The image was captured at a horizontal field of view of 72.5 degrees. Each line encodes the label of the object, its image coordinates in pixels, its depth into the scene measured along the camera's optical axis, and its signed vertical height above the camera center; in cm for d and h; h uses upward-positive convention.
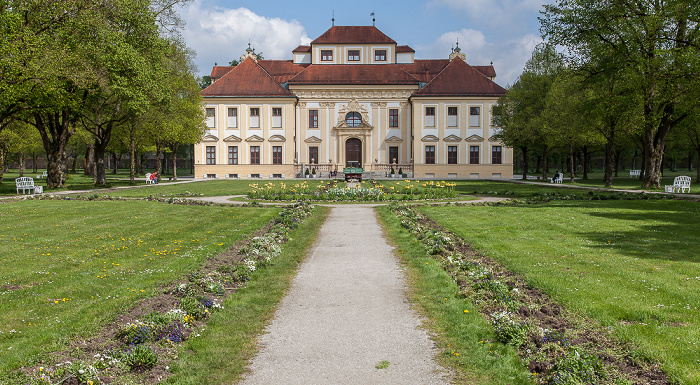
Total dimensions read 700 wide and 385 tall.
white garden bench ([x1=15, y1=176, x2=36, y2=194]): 2904 -49
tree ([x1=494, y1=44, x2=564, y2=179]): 4681 +685
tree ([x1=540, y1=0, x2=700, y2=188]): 2783 +801
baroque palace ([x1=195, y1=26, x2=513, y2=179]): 6088 +629
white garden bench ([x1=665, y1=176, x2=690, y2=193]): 2809 -90
